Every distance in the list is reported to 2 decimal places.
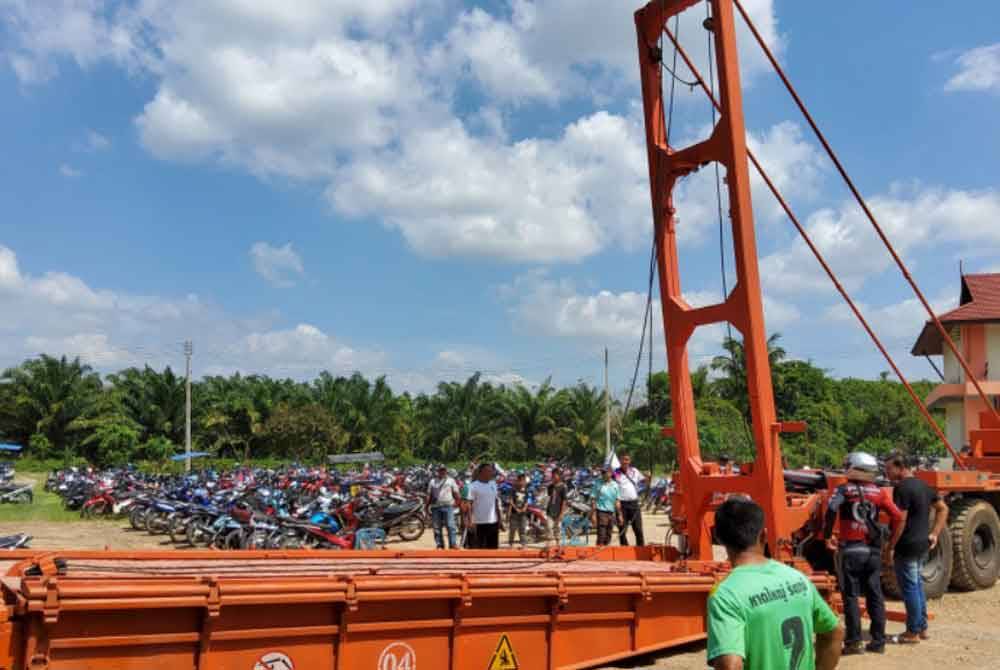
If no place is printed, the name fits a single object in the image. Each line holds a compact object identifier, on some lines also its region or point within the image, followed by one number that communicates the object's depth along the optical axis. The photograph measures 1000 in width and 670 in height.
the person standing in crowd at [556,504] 16.14
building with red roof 27.92
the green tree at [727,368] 40.31
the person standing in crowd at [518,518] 16.27
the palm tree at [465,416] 40.06
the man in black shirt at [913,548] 7.34
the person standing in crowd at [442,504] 13.86
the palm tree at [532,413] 40.34
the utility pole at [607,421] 36.44
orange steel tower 7.22
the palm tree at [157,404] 38.38
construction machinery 4.24
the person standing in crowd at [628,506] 13.27
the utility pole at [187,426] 32.94
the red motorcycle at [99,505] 19.88
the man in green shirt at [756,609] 2.65
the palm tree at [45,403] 37.62
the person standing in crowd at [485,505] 11.63
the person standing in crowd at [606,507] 13.29
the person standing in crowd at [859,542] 6.93
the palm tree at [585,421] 39.25
